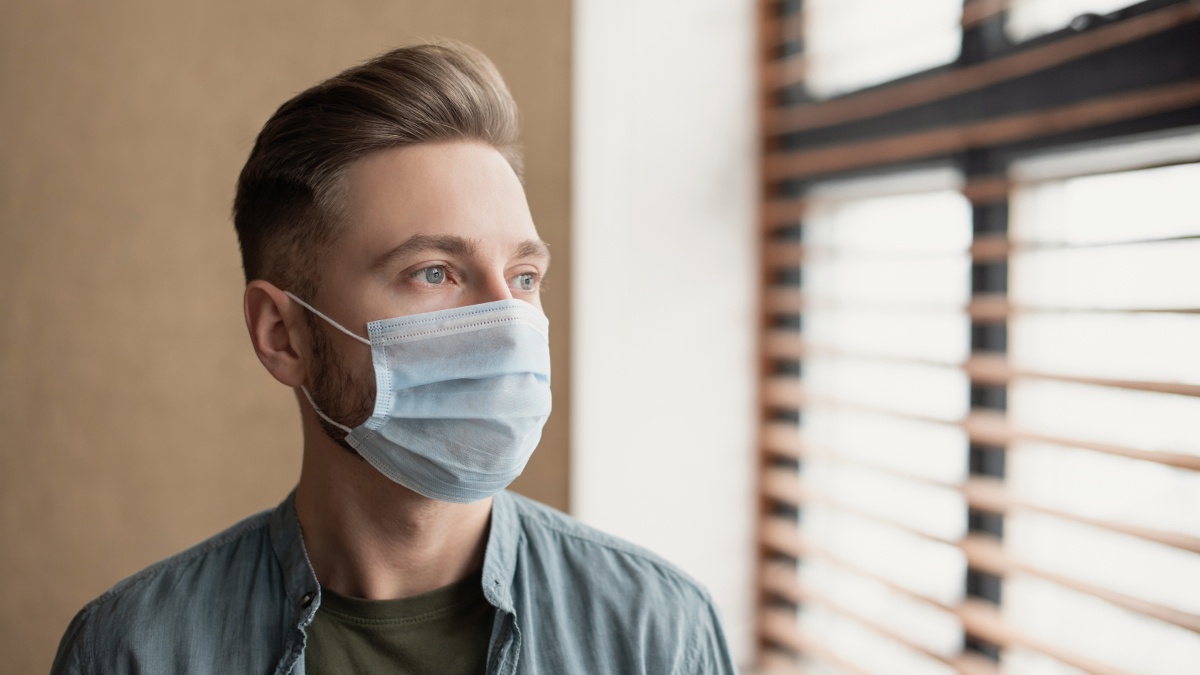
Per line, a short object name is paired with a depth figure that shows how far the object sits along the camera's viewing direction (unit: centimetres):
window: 139
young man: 109
